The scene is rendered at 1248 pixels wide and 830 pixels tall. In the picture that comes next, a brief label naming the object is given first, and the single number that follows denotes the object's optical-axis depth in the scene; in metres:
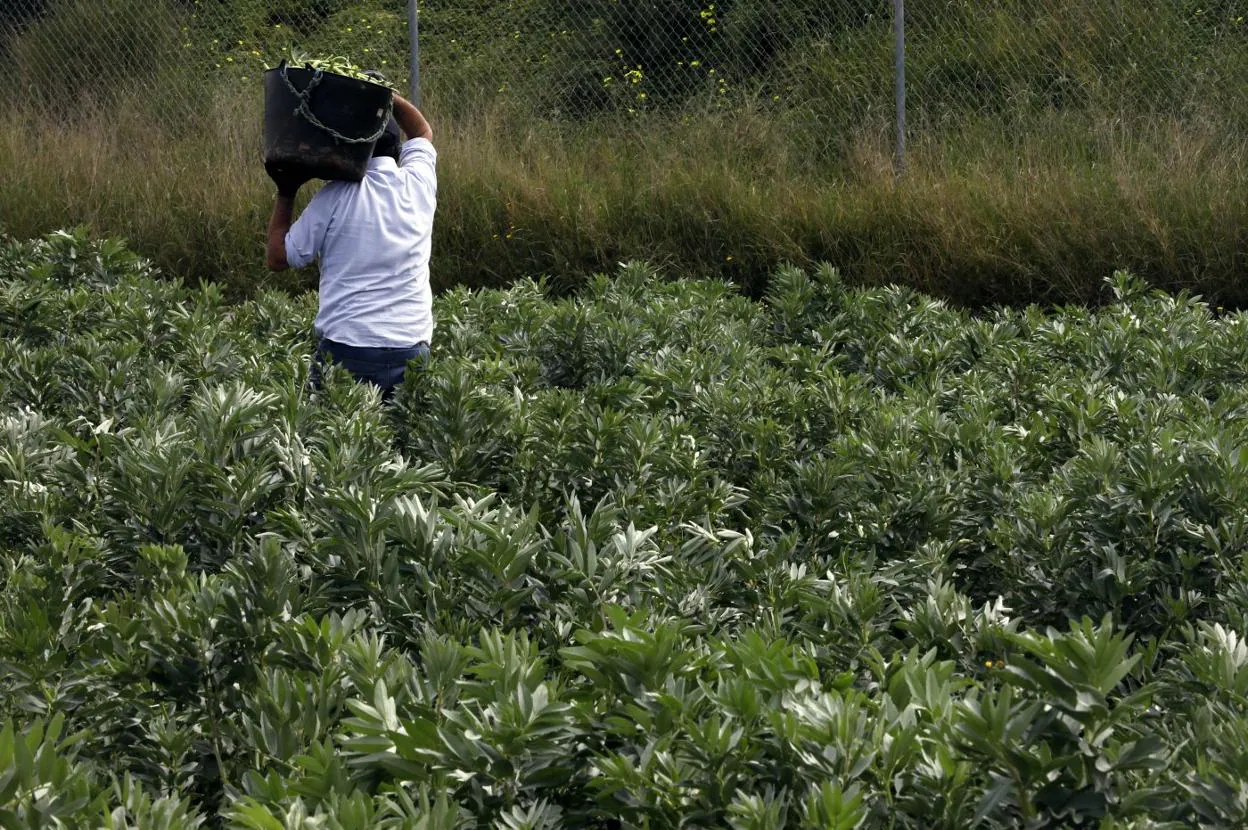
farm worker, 10.62
